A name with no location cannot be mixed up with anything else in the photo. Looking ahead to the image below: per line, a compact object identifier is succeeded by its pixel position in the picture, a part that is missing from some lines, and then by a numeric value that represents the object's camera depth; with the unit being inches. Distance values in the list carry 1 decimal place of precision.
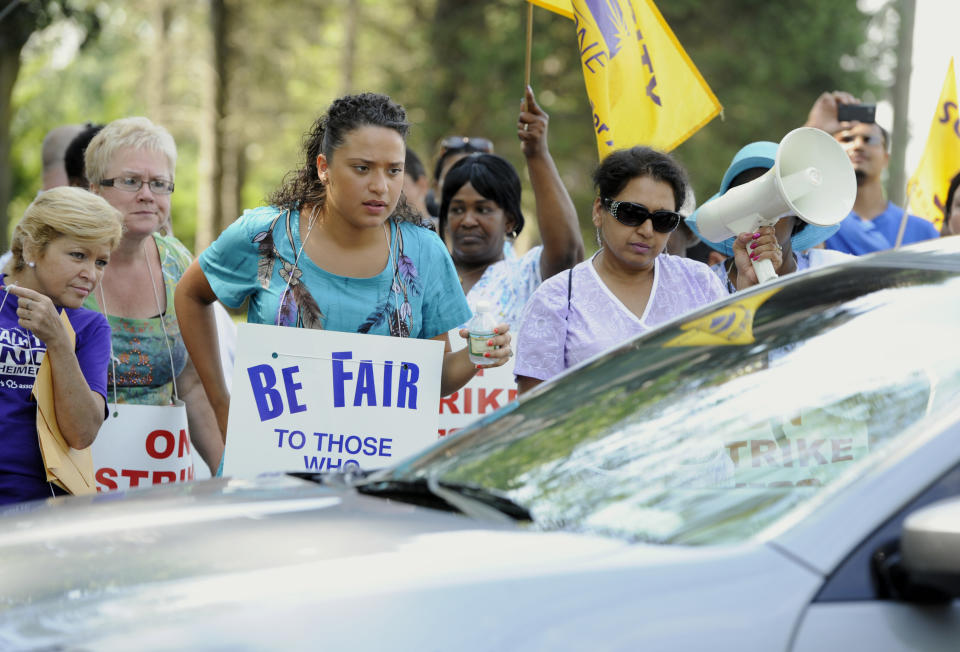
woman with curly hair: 327.6
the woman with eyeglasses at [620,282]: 335.6
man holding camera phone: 534.9
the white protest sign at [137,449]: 350.9
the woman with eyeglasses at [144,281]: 377.4
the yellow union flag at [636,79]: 462.3
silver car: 151.7
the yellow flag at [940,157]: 637.3
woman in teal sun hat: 373.7
